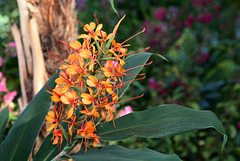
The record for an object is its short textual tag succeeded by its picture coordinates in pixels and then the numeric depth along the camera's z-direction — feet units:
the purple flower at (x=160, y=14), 9.49
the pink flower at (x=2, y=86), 4.86
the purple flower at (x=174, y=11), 12.89
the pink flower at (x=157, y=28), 9.00
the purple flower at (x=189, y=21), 9.47
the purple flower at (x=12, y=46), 5.84
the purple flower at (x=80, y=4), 10.18
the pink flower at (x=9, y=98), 4.57
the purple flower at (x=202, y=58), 8.98
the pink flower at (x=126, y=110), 4.45
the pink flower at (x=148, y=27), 8.64
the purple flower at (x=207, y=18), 9.21
